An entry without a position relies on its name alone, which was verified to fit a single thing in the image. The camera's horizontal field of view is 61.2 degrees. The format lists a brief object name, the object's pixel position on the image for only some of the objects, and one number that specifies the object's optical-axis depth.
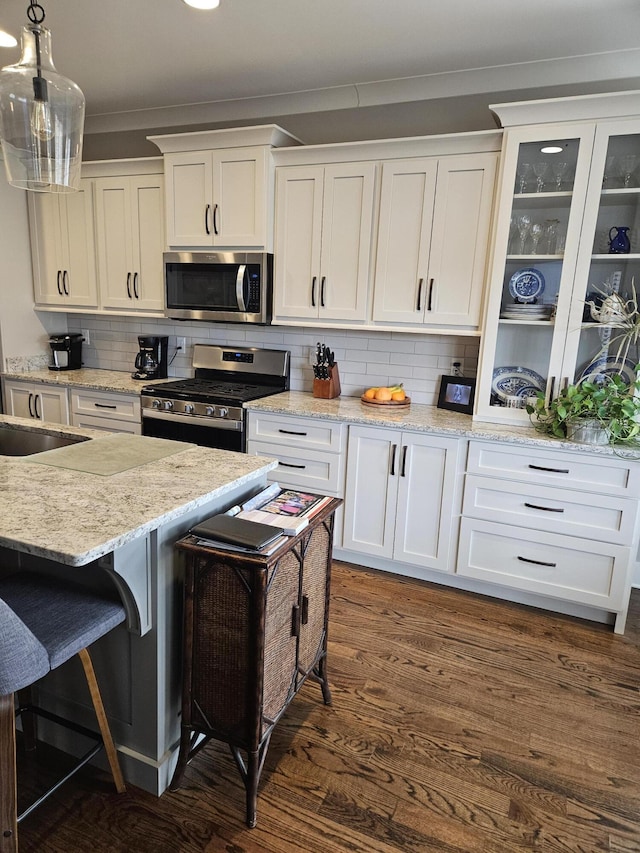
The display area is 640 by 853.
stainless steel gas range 3.29
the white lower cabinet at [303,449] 3.08
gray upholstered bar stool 1.15
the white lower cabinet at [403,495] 2.86
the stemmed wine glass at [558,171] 2.65
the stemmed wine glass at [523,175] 2.71
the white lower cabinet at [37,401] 3.87
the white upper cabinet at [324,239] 3.12
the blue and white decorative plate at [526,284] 2.81
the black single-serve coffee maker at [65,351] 4.20
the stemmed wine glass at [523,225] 2.78
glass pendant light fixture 1.42
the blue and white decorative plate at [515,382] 2.91
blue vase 2.65
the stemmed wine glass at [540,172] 2.69
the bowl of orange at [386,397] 3.23
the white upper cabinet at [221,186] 3.25
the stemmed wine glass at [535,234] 2.77
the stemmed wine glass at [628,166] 2.56
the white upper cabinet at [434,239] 2.87
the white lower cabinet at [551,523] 2.55
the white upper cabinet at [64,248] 3.94
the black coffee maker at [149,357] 3.97
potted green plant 2.52
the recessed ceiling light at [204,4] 2.30
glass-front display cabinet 2.59
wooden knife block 3.47
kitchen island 1.36
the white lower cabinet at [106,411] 3.64
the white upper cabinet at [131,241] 3.71
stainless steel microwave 3.37
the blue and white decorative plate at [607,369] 2.72
